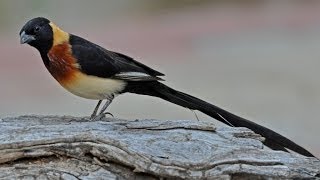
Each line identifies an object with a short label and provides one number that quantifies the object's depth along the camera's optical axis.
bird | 7.91
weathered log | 6.91
